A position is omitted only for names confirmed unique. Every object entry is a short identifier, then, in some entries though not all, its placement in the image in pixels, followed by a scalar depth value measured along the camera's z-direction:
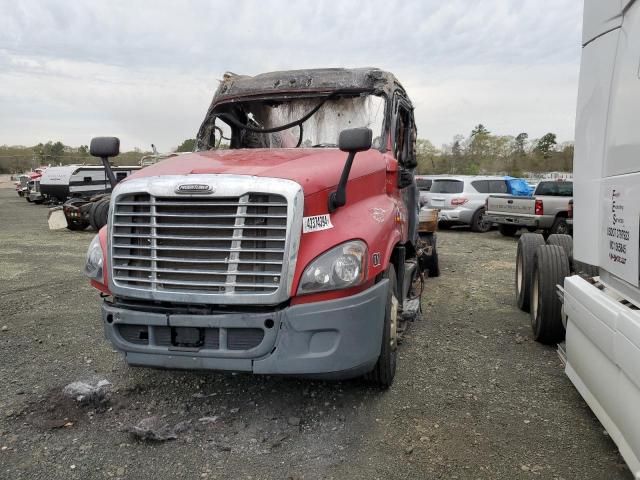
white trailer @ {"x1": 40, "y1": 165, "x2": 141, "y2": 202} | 22.33
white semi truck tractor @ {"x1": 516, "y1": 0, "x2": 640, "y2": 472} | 2.64
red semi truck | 3.26
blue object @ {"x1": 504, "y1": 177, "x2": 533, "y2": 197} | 17.61
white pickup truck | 13.21
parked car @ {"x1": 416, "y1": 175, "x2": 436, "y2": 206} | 15.87
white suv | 15.91
